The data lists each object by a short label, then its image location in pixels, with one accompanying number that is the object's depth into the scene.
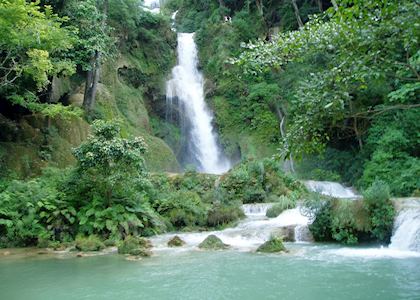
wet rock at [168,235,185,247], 13.35
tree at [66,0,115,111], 20.03
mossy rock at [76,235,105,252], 12.80
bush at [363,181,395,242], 12.62
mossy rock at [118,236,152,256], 11.98
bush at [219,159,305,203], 19.73
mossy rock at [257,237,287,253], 11.96
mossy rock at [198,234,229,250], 12.72
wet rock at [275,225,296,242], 13.96
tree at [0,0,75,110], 13.48
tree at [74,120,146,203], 14.22
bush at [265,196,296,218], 16.89
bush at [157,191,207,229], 16.47
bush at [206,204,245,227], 16.56
